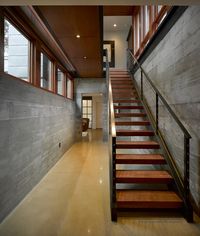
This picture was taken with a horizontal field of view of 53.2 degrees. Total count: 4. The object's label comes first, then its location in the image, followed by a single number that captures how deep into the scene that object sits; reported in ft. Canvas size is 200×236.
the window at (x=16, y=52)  9.68
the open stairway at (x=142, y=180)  8.81
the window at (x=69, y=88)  28.07
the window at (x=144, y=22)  17.19
